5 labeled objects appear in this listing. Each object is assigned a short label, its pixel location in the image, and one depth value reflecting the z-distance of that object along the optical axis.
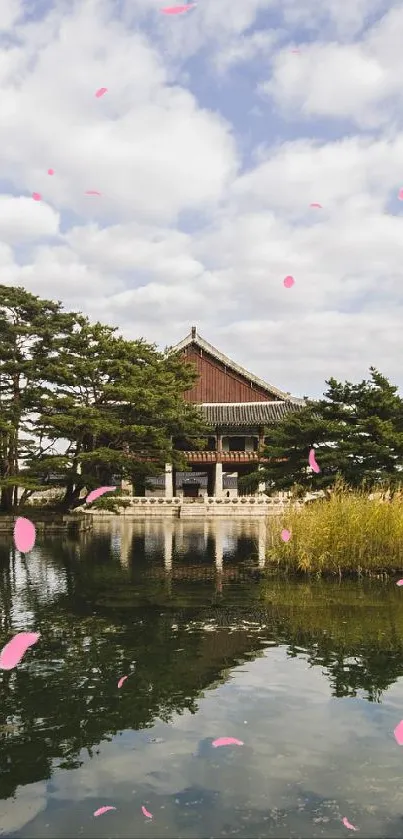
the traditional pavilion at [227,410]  49.72
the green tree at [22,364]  28.02
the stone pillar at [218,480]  49.12
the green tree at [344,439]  27.75
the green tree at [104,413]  27.64
